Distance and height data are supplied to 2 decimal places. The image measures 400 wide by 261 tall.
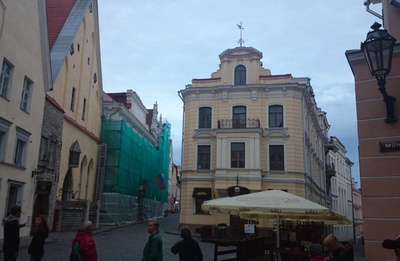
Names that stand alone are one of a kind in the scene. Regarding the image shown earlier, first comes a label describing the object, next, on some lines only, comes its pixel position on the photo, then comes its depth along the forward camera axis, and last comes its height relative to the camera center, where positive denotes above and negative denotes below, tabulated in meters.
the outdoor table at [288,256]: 9.16 -1.19
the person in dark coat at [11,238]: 8.66 -0.89
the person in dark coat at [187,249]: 7.17 -0.82
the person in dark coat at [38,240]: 8.59 -0.91
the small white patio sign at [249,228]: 17.44 -0.97
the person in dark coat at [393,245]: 3.61 -0.31
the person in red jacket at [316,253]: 5.34 -0.61
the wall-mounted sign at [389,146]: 7.15 +1.22
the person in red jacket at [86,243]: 5.97 -0.66
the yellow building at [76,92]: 24.75 +7.76
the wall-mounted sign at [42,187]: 19.72 +0.61
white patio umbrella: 9.59 +0.03
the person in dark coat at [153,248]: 6.44 -0.75
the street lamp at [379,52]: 6.11 +2.54
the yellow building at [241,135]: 29.44 +5.60
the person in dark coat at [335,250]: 4.92 -0.52
